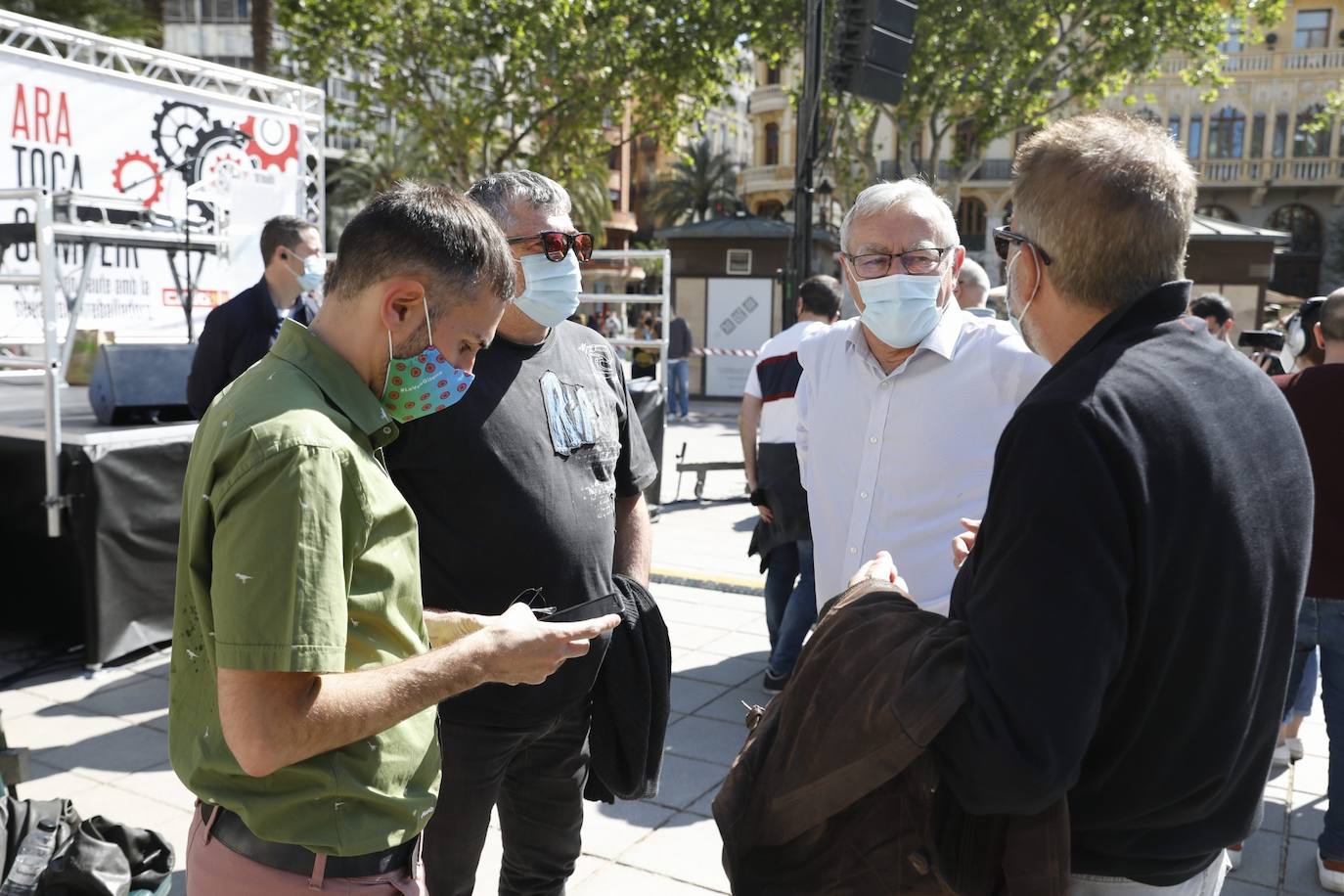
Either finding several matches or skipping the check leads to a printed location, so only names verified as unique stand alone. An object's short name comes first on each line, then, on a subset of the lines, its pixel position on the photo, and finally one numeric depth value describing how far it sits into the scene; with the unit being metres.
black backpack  2.91
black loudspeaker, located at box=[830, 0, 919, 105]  9.19
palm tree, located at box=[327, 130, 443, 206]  35.72
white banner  8.98
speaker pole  9.79
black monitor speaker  5.78
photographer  3.71
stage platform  5.25
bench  9.85
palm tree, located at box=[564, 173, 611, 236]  39.72
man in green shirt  1.42
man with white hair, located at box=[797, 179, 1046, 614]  2.79
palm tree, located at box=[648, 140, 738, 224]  52.53
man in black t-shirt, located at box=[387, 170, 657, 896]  2.32
